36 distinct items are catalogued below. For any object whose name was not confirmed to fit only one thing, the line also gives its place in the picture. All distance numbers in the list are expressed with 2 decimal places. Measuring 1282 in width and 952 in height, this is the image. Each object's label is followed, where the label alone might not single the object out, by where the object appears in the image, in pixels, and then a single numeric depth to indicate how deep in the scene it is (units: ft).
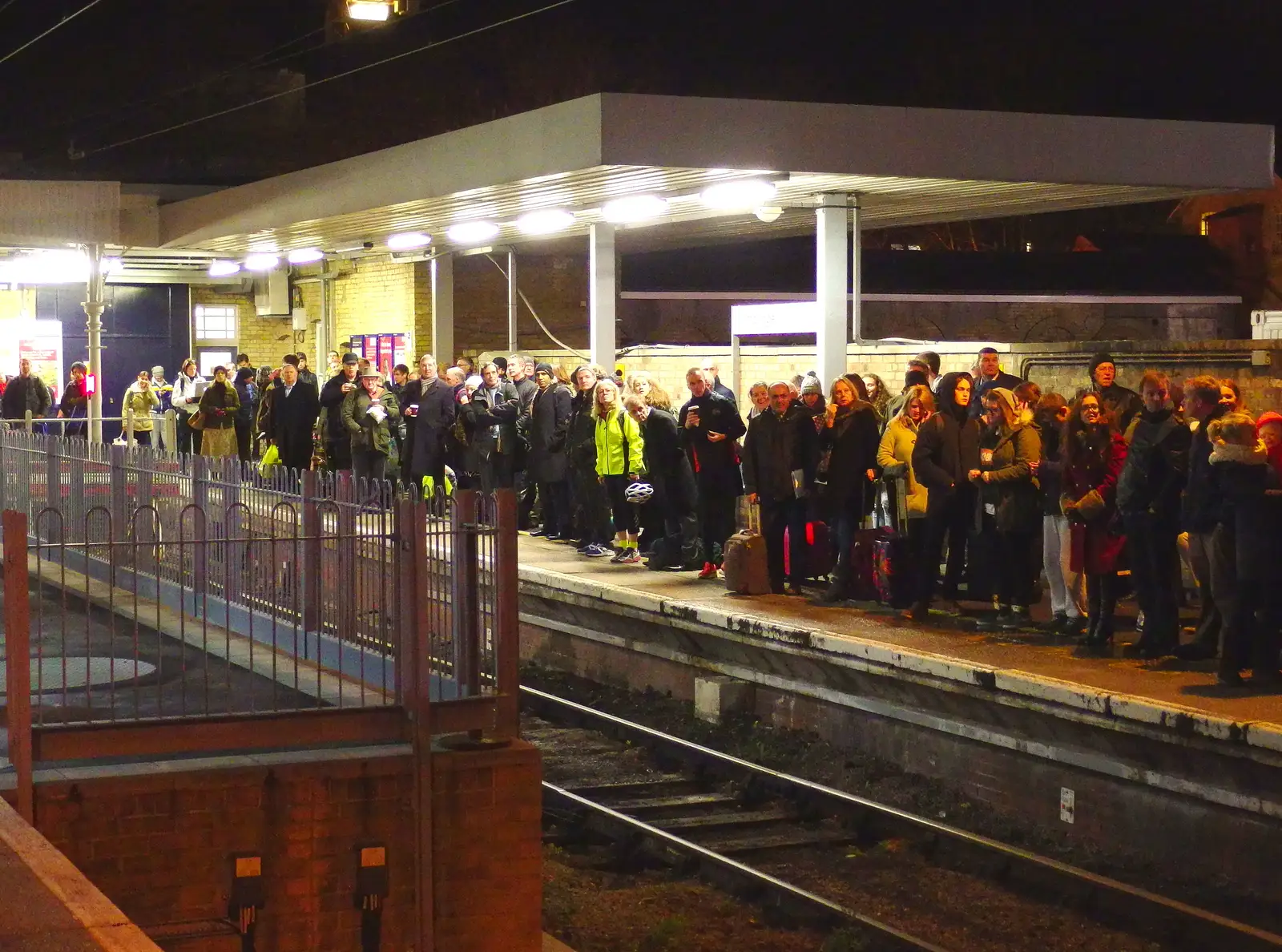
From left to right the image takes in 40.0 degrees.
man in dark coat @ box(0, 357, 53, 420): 85.35
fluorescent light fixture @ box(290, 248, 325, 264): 84.59
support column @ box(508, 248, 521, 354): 76.28
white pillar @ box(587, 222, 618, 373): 63.05
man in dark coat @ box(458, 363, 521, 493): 56.39
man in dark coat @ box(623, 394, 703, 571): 48.91
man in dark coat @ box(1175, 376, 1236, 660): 32.71
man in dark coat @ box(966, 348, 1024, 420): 42.80
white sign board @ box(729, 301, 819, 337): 56.39
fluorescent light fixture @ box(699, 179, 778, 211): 52.31
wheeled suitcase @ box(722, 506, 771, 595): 46.03
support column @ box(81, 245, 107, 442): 79.00
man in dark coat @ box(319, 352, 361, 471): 60.95
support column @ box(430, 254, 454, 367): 78.65
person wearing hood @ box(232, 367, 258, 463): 75.36
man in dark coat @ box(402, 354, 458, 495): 57.93
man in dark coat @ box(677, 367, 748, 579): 46.88
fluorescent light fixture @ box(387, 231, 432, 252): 73.31
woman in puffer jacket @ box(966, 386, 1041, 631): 38.27
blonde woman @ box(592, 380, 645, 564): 50.08
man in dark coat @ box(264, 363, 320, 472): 65.10
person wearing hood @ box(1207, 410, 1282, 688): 31.71
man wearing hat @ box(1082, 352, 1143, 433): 38.91
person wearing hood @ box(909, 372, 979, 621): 39.60
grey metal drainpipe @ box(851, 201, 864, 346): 55.93
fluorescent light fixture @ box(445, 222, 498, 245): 67.31
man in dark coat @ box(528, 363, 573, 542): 54.29
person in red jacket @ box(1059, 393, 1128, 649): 36.01
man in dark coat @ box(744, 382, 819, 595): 44.16
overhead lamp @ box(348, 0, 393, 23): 60.13
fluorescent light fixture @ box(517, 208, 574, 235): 62.18
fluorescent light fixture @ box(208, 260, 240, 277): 94.58
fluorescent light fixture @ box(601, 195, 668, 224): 57.88
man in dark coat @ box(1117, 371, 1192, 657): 34.40
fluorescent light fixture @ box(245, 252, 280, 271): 88.99
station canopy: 47.80
